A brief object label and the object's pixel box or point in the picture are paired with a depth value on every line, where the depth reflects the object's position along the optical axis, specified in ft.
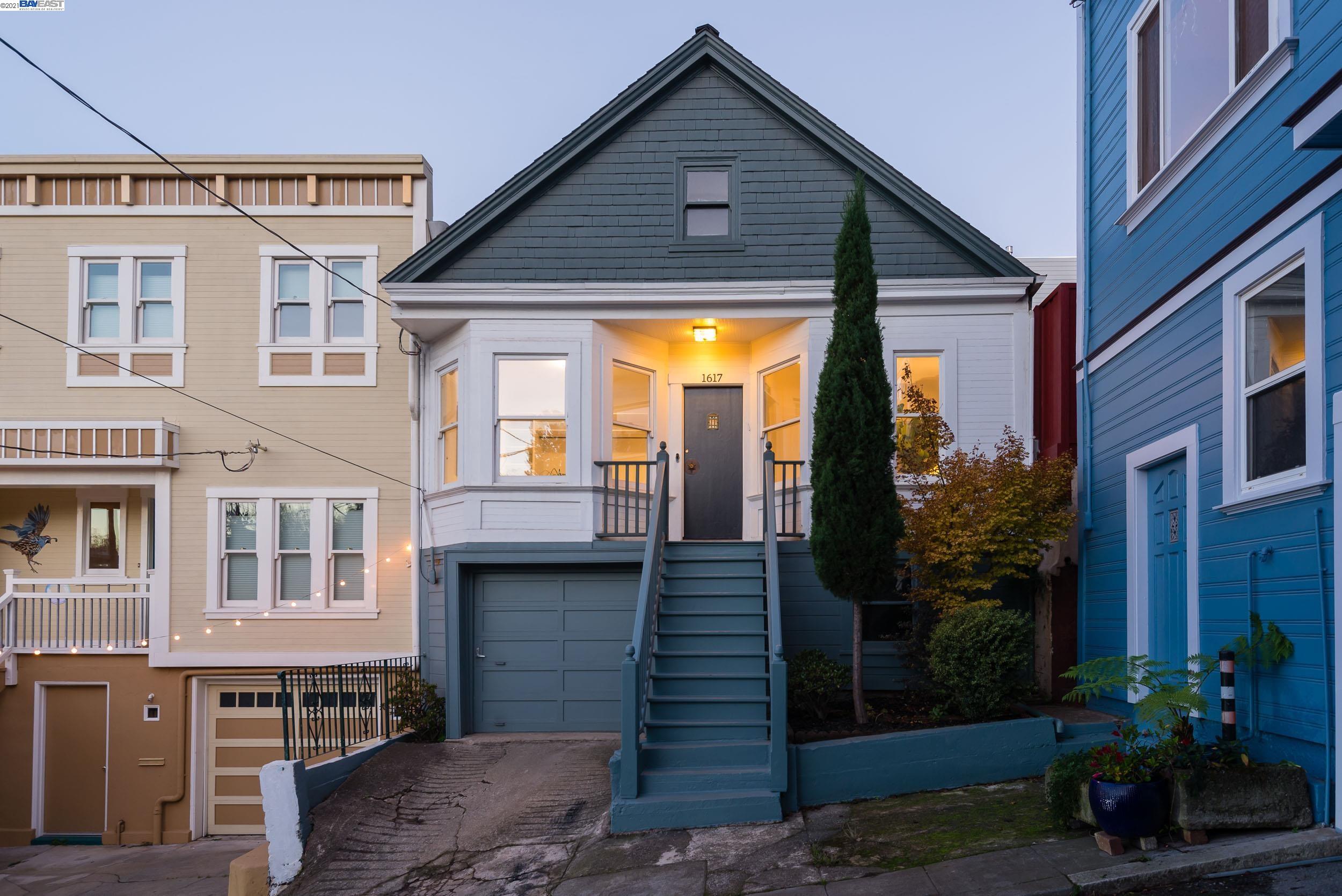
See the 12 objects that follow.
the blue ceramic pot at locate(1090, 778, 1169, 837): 20.44
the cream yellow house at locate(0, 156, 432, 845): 45.73
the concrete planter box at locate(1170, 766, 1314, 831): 19.97
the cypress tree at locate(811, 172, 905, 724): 31.32
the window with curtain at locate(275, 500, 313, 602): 46.26
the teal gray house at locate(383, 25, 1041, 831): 39.37
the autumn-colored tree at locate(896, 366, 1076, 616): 32.01
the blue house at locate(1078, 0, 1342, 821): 19.94
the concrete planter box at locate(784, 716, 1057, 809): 28.02
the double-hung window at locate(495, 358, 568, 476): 40.11
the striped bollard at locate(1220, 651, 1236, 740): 21.71
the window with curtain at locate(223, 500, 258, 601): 46.42
